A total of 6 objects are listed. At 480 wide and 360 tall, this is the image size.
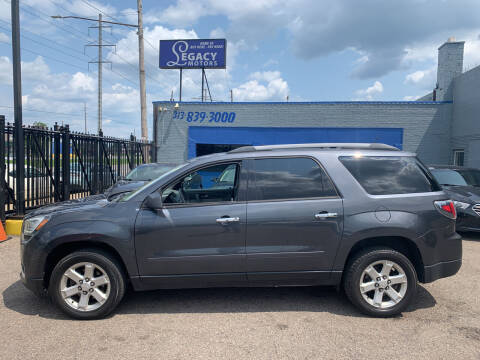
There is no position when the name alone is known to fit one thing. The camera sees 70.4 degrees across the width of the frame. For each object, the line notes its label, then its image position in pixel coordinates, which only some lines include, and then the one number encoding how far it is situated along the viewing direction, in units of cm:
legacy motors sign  1780
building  1455
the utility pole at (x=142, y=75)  1691
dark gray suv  359
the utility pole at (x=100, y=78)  3250
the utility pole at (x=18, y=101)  743
